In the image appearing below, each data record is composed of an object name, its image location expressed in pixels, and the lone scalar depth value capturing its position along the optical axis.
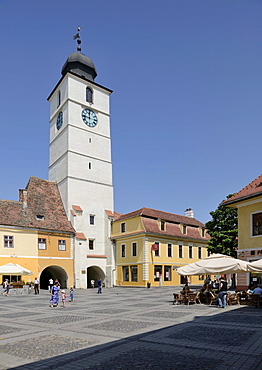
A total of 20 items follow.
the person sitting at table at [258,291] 18.29
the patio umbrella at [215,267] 18.59
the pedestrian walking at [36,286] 32.19
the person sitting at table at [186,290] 20.22
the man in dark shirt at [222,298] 18.03
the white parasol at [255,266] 17.93
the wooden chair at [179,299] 20.07
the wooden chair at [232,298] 19.10
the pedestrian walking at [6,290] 30.78
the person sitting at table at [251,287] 21.54
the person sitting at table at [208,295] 19.71
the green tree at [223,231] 38.44
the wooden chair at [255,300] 17.92
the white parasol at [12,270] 31.55
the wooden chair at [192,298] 19.98
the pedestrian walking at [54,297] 20.03
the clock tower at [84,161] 45.66
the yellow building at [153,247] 41.97
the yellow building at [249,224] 23.53
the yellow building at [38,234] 38.19
